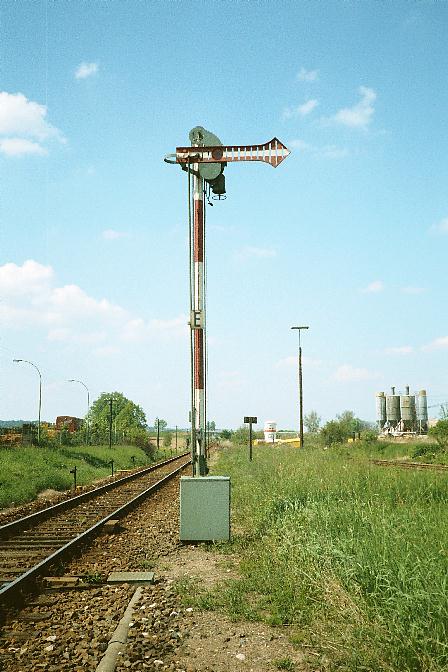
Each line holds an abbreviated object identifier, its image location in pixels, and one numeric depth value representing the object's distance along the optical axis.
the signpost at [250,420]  25.23
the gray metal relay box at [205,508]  9.55
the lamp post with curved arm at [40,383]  40.62
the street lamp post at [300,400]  39.41
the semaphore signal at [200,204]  10.95
